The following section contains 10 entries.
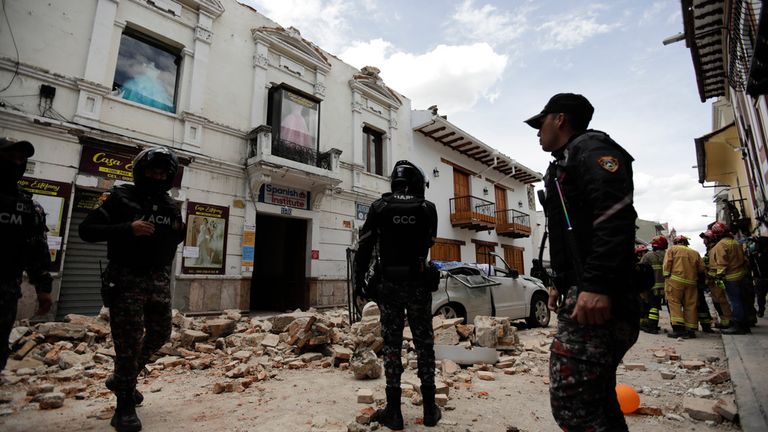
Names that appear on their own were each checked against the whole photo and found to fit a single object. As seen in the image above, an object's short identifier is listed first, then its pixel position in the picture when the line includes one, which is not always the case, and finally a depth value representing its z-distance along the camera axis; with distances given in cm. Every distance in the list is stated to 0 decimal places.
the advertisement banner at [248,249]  945
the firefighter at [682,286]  592
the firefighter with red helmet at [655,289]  680
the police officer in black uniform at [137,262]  260
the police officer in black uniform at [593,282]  140
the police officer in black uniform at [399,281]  271
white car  659
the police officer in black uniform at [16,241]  241
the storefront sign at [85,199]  746
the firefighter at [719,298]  628
